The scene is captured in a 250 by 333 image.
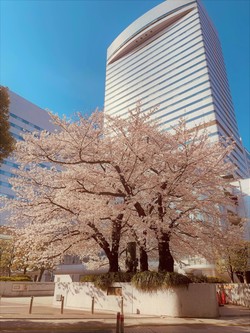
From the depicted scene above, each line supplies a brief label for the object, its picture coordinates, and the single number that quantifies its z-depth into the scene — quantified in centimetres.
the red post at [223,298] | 1797
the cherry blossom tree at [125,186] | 1223
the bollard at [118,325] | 597
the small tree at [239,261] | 2608
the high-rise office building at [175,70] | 7794
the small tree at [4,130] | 1060
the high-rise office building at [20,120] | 6775
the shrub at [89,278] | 1488
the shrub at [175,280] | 1118
